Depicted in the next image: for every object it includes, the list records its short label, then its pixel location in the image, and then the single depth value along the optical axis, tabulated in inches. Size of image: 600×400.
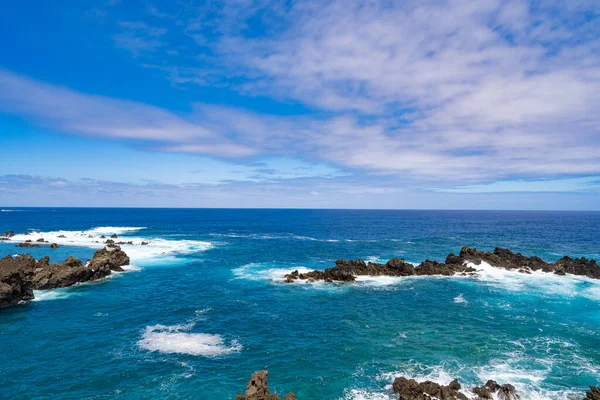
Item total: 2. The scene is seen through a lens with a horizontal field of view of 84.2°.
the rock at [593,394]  856.7
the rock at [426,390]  880.9
